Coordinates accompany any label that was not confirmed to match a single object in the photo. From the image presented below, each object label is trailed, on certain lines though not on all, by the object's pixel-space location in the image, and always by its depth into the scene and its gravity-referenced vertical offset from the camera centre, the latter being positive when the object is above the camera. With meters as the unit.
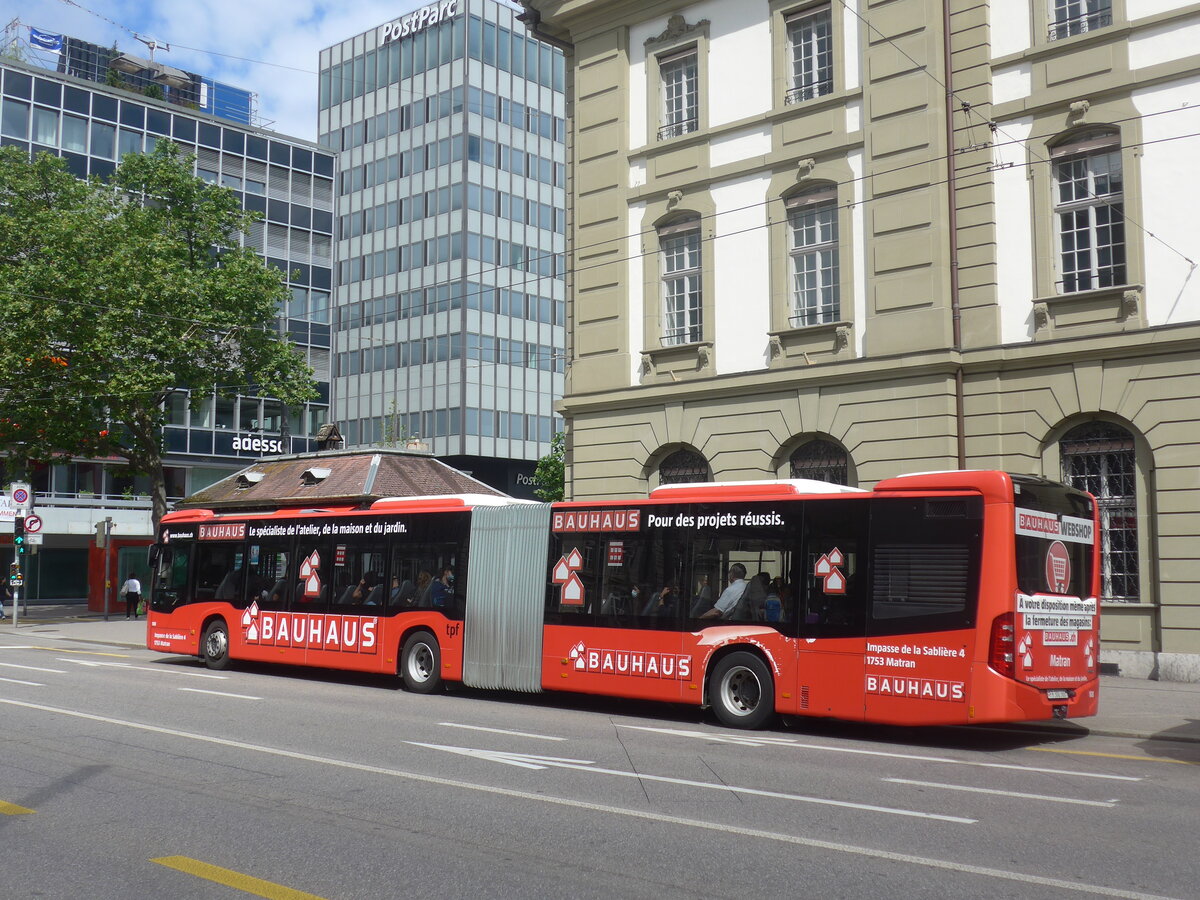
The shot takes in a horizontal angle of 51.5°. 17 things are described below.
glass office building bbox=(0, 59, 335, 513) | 50.81 +17.00
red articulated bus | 12.38 -0.28
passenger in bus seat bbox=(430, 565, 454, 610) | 17.64 -0.28
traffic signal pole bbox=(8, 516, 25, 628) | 34.06 +0.63
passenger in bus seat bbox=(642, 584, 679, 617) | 14.80 -0.36
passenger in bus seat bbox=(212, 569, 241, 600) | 21.44 -0.31
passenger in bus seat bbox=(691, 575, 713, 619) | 14.46 -0.30
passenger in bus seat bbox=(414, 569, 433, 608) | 17.94 -0.25
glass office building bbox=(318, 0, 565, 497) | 64.69 +17.94
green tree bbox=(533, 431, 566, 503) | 62.03 +4.91
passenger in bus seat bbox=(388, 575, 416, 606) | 18.19 -0.34
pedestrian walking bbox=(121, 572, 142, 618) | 39.19 -0.86
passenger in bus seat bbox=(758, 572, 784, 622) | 13.81 -0.31
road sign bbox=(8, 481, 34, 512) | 34.19 +1.86
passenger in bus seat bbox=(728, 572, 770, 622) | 14.01 -0.30
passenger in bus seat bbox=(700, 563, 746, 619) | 14.21 -0.24
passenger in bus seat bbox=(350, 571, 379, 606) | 18.75 -0.29
